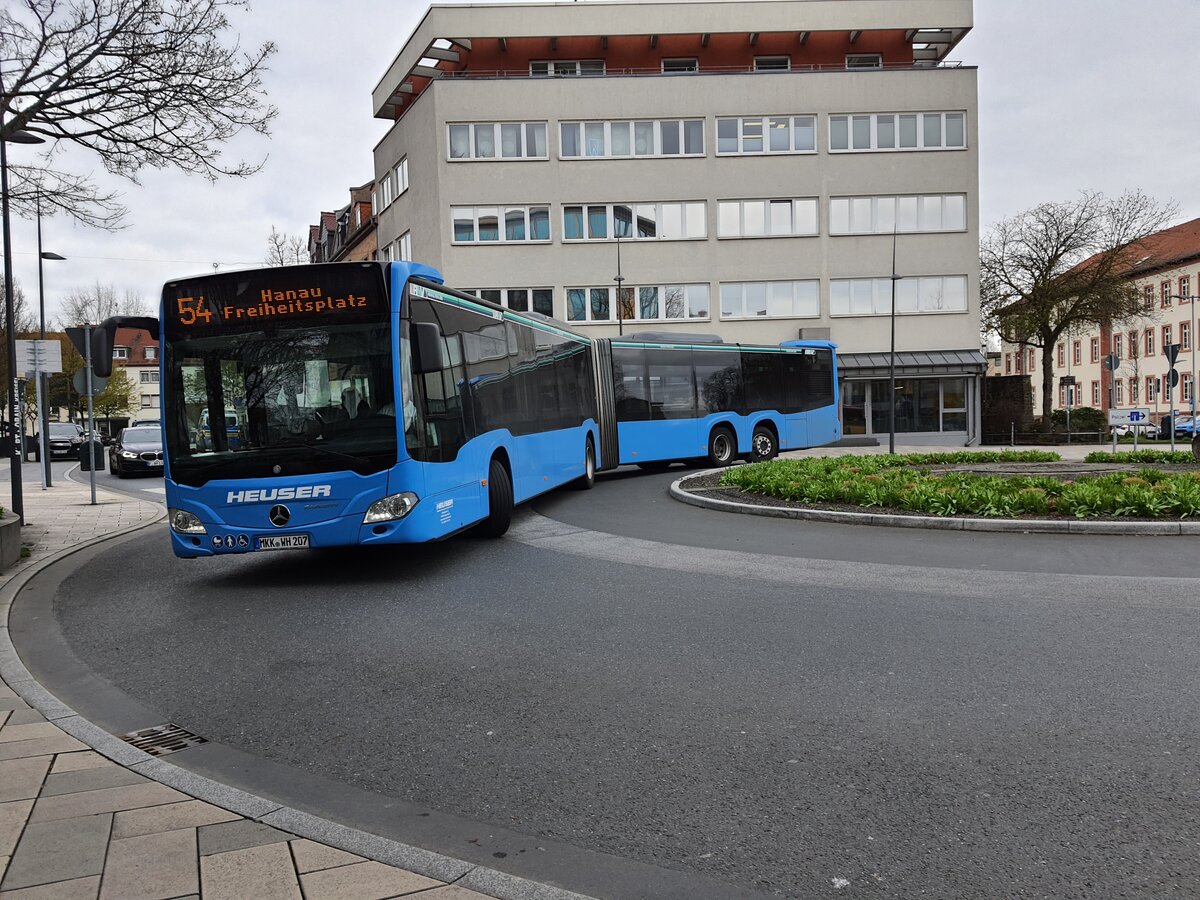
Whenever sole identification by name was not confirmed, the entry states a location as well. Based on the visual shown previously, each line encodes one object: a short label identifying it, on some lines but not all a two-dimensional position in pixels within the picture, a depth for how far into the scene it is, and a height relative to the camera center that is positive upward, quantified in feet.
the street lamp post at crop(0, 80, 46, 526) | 39.17 +6.79
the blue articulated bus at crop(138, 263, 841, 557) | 29.78 -0.09
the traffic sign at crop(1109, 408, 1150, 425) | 87.10 -2.57
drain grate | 16.17 -5.17
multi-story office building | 128.47 +24.09
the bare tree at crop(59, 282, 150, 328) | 236.84 +23.67
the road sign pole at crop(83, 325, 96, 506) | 64.23 -1.52
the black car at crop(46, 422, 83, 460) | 161.58 -4.45
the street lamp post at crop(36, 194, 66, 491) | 73.06 -0.55
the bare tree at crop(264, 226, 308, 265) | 141.59 +20.97
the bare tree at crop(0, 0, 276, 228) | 35.24 +11.17
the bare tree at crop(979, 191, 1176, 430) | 138.51 +15.35
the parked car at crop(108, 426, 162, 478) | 94.07 -3.78
